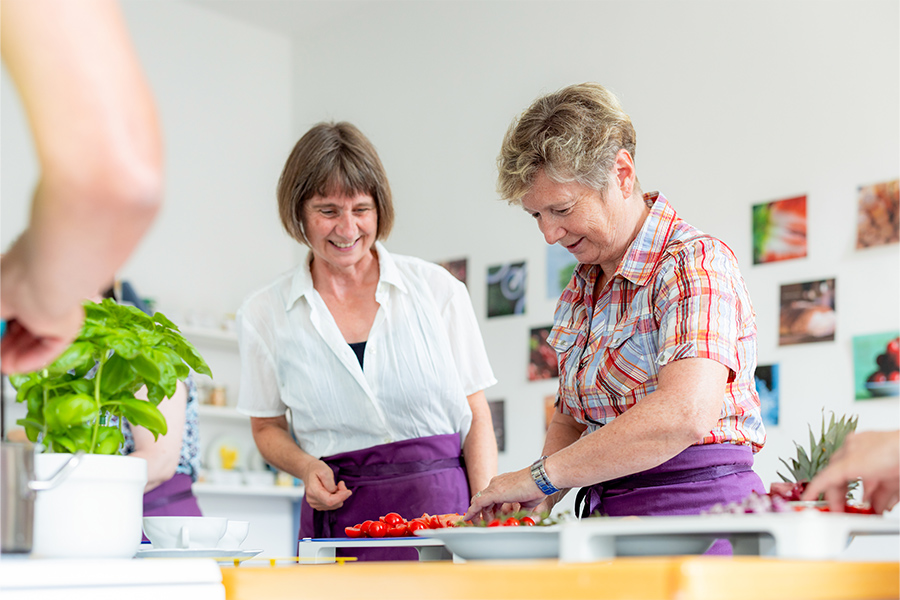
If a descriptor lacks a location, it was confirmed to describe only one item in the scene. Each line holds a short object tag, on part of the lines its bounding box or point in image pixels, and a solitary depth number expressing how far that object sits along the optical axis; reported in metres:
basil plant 0.98
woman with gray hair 1.44
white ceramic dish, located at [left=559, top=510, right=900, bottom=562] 0.81
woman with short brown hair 2.14
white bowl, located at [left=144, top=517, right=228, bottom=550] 1.29
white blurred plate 1.24
